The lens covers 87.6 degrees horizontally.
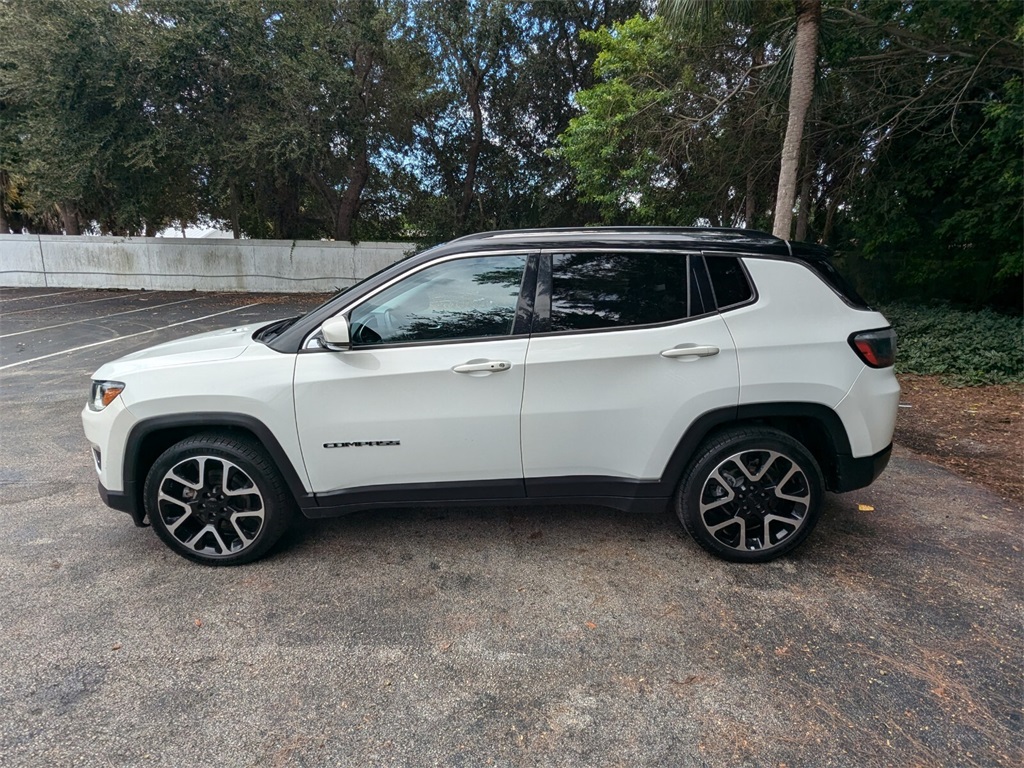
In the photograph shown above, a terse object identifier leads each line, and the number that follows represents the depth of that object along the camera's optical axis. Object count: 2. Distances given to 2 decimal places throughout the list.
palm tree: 6.95
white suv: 2.77
